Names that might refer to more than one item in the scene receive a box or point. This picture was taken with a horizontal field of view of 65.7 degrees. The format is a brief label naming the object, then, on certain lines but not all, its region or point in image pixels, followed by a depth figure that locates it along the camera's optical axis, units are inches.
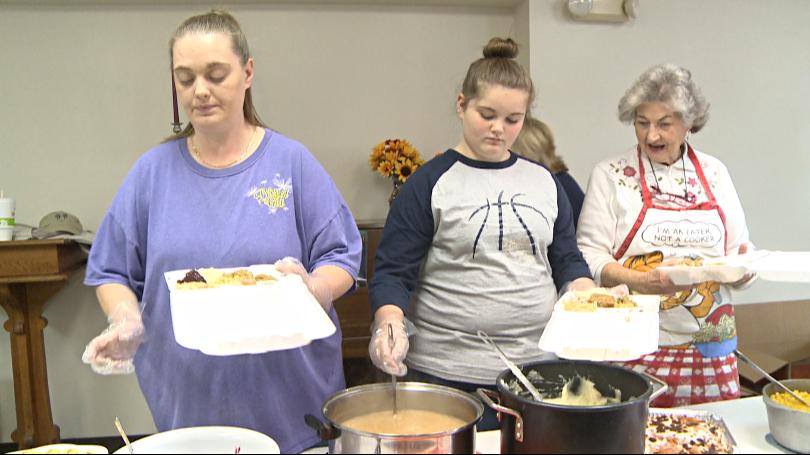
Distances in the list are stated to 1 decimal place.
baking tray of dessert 50.6
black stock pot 38.6
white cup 119.7
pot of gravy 40.7
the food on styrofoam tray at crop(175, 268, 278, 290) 47.5
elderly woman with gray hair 74.1
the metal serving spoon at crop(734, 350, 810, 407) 51.8
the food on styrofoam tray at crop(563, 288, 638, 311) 55.1
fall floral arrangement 141.5
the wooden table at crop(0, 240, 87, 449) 125.5
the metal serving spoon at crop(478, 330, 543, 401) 46.1
